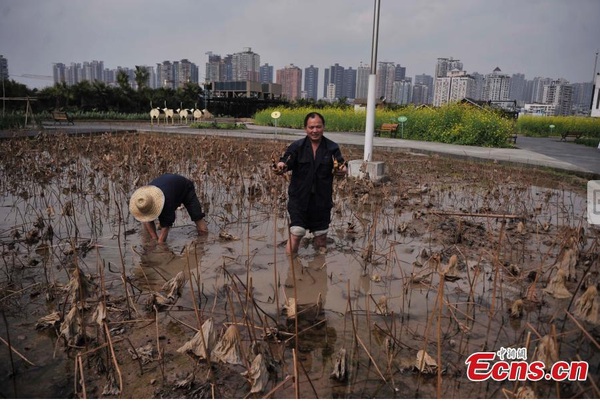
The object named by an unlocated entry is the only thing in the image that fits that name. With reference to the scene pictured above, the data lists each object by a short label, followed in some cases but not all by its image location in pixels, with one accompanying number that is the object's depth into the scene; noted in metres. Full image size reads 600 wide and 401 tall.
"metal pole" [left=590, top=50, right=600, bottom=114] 30.94
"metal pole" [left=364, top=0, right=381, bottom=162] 8.00
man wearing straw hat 3.99
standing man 3.85
